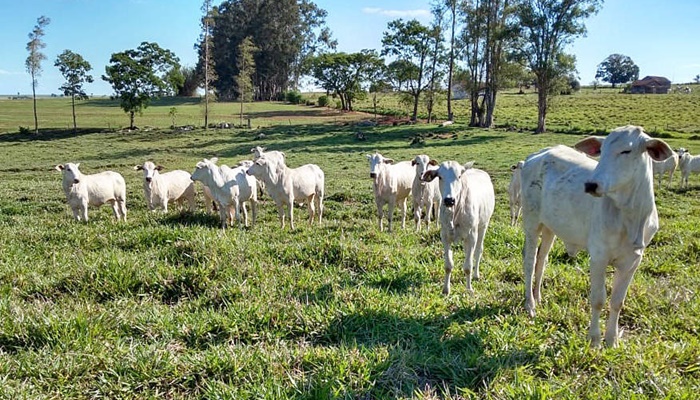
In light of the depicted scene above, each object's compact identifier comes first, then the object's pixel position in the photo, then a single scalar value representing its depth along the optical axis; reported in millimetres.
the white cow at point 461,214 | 6902
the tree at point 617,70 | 152375
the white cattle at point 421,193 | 11961
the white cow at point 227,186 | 12672
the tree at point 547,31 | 44178
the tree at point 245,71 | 60438
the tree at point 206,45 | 54969
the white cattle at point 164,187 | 14289
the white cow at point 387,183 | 12680
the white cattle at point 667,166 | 20000
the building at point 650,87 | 108500
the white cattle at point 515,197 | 13344
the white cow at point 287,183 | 12914
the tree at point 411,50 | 58594
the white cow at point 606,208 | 4457
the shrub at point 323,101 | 80562
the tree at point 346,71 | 70312
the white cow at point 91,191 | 13000
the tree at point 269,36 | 89562
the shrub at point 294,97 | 87812
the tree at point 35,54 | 52188
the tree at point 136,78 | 57625
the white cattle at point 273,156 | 13193
